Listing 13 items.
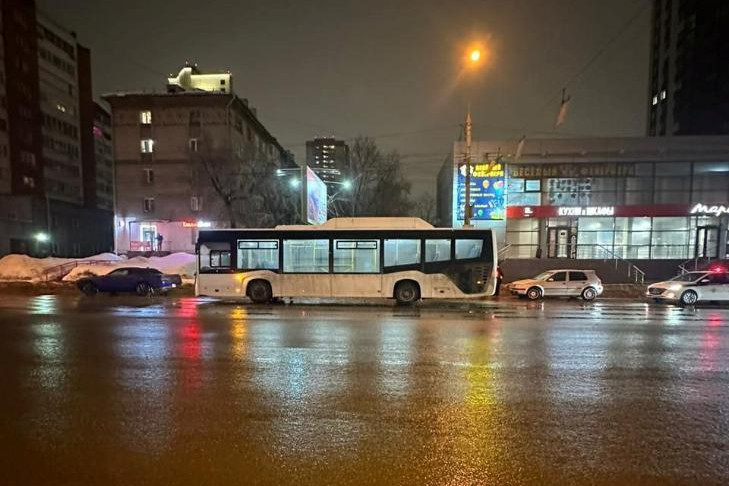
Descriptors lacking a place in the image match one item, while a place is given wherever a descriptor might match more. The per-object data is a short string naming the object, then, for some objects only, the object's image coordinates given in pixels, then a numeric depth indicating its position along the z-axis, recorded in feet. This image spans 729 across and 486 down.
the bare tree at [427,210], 194.86
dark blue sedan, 67.05
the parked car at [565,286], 63.57
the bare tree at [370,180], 132.05
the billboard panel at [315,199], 82.53
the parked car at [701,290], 56.34
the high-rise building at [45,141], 187.32
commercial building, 96.68
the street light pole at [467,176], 65.89
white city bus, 53.67
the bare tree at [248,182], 119.14
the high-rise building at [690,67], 215.92
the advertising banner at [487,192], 96.73
